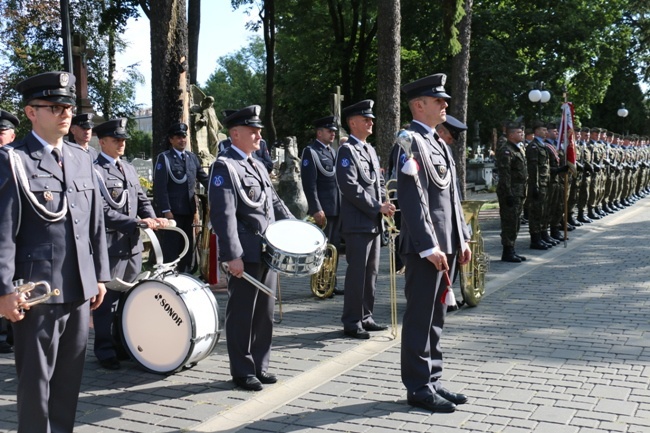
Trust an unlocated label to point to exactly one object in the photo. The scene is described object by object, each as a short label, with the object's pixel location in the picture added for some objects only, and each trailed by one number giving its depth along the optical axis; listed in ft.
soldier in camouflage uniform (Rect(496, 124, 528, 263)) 40.78
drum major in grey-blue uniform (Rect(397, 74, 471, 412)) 17.58
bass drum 19.42
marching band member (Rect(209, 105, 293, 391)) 19.29
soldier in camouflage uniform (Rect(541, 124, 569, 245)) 48.34
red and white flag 48.91
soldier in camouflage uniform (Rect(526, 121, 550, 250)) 45.57
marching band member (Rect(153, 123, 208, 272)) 32.22
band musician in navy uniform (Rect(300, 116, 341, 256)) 32.94
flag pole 47.14
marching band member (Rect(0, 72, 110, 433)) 13.51
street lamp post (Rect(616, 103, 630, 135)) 134.31
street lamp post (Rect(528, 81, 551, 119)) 84.64
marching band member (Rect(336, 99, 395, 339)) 25.26
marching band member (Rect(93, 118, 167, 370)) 21.80
